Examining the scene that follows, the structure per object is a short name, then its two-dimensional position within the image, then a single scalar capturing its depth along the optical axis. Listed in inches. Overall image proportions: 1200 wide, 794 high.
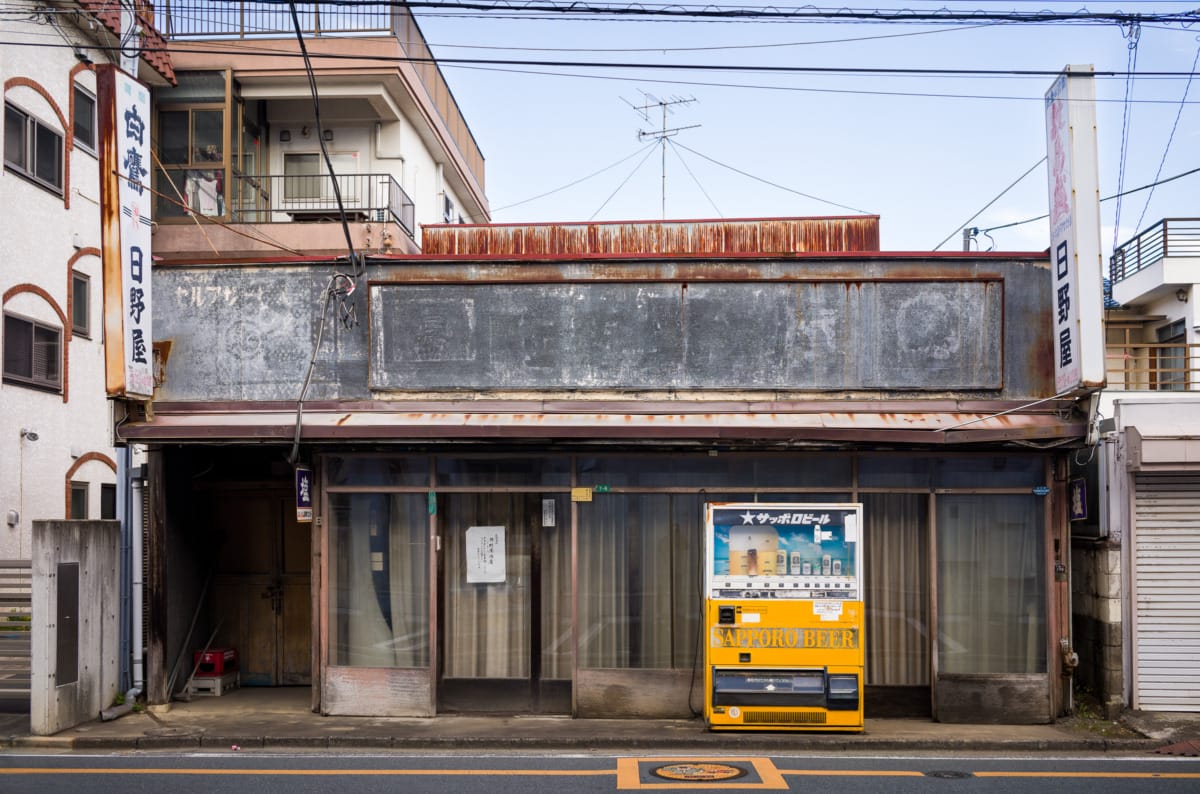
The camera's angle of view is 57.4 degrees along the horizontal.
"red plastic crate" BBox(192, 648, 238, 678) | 569.9
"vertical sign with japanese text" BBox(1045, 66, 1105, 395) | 465.4
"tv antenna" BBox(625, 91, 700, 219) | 844.7
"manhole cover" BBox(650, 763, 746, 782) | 394.6
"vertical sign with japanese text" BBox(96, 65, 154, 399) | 486.6
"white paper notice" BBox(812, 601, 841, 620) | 472.4
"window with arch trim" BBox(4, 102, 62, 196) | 821.9
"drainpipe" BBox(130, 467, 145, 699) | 544.1
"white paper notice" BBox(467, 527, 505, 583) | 526.3
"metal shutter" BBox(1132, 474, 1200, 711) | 501.7
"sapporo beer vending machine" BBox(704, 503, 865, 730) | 467.2
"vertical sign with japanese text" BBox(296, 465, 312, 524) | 514.9
